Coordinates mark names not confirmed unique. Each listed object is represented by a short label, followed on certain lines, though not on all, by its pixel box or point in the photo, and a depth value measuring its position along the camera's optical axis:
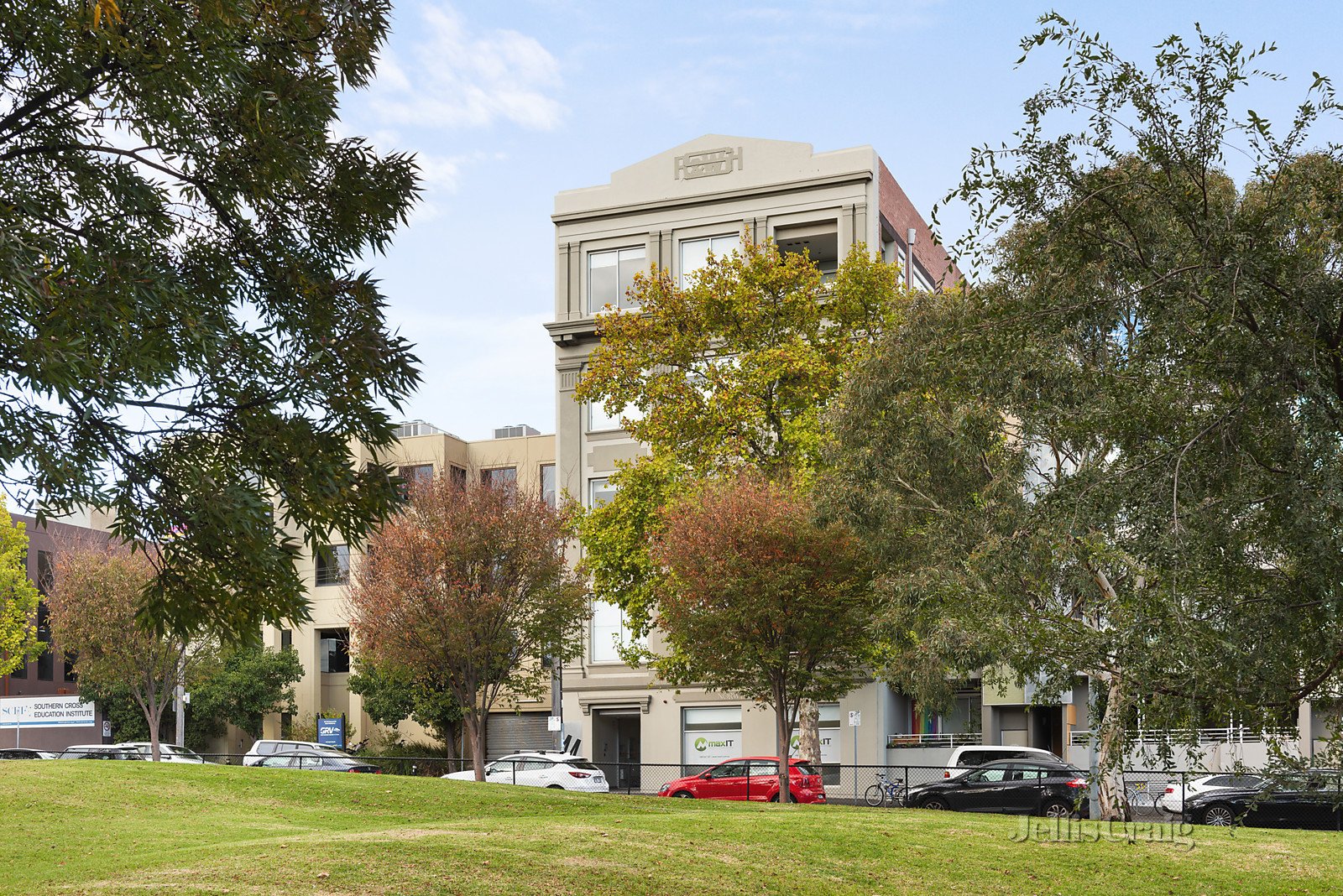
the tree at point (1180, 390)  11.02
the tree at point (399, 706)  51.84
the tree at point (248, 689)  56.88
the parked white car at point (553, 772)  35.88
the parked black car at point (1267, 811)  28.31
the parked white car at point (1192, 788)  29.53
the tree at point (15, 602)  55.12
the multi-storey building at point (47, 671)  62.44
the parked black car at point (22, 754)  42.94
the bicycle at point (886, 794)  33.06
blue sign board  57.03
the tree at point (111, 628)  42.62
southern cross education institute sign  49.34
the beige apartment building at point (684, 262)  46.44
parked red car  34.16
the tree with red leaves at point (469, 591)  33.84
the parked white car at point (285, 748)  43.12
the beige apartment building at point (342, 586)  60.47
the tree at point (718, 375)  35.66
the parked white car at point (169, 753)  42.94
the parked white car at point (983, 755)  35.34
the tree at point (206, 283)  11.34
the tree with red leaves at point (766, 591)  29.84
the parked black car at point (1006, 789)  30.67
